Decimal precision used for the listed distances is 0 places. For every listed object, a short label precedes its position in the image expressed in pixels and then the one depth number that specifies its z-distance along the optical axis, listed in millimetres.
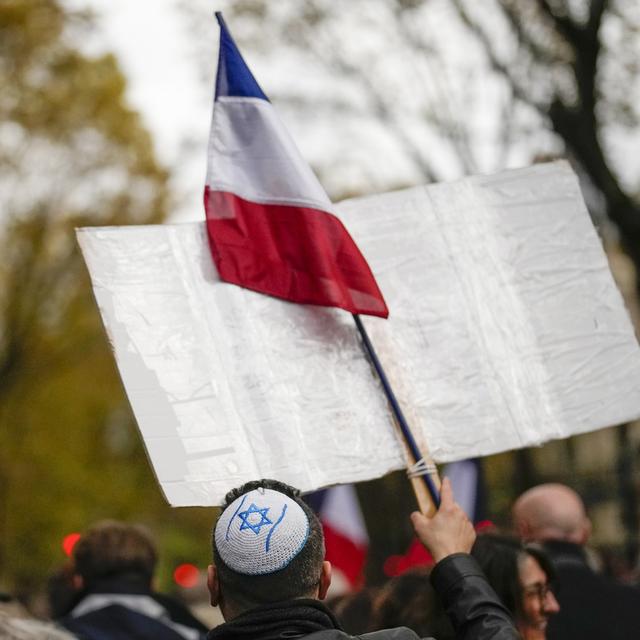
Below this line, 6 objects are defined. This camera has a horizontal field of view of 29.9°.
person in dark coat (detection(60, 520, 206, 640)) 4188
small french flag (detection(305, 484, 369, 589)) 8695
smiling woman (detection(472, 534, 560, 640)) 3383
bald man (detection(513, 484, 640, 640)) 4059
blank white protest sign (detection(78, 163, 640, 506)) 3094
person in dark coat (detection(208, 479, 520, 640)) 2221
